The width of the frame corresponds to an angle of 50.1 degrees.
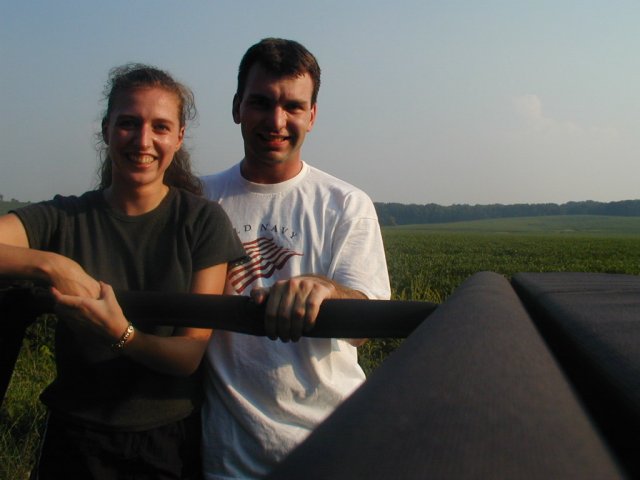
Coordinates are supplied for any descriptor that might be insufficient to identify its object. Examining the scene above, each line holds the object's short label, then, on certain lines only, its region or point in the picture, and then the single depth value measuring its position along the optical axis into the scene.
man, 1.99
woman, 1.86
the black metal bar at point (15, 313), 1.50
